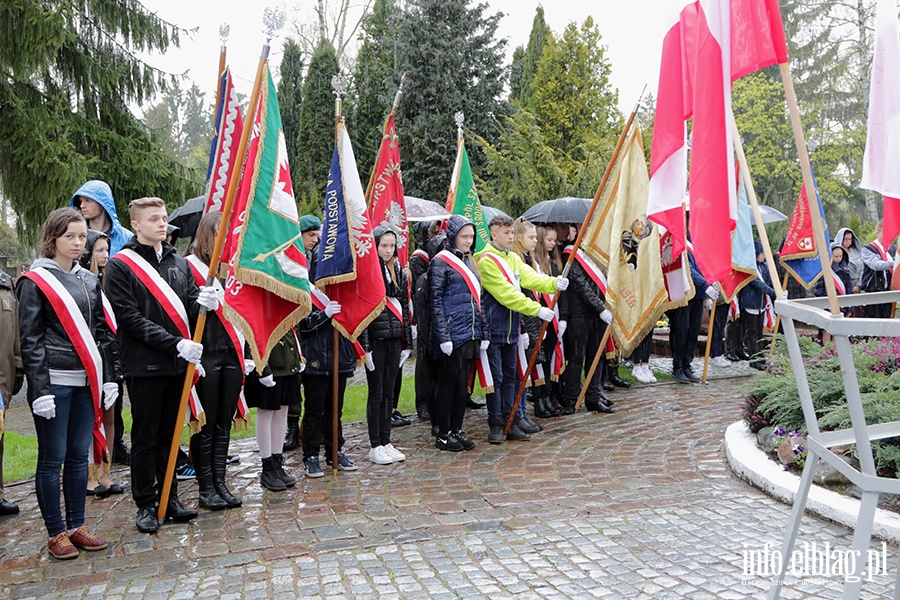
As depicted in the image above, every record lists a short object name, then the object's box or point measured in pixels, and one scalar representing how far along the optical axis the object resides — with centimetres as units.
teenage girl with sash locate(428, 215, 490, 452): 693
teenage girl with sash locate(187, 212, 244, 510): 533
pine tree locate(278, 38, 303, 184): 3111
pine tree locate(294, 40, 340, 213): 2797
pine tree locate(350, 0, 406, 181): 2635
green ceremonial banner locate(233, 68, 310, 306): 531
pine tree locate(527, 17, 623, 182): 2055
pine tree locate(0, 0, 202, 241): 1148
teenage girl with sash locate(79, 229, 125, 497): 589
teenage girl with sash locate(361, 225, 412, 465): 659
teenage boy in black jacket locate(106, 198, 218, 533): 485
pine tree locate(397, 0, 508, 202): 2327
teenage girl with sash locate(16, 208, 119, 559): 452
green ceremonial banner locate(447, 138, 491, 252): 958
